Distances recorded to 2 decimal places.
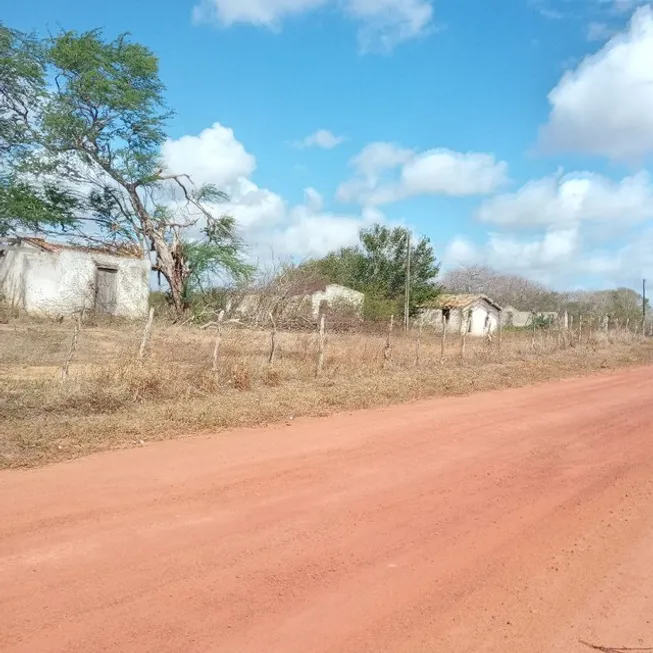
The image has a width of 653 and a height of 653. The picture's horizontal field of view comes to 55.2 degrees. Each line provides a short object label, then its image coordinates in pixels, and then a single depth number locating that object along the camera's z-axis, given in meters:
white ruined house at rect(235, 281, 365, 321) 25.89
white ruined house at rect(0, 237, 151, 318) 25.20
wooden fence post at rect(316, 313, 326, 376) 13.32
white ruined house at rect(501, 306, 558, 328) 61.73
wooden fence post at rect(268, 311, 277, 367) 12.77
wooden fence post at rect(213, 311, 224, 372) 11.37
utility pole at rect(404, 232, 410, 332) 35.71
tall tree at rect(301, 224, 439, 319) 41.75
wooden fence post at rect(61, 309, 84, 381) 10.38
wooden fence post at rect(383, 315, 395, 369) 15.58
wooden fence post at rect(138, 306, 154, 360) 11.38
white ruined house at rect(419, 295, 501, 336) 45.31
